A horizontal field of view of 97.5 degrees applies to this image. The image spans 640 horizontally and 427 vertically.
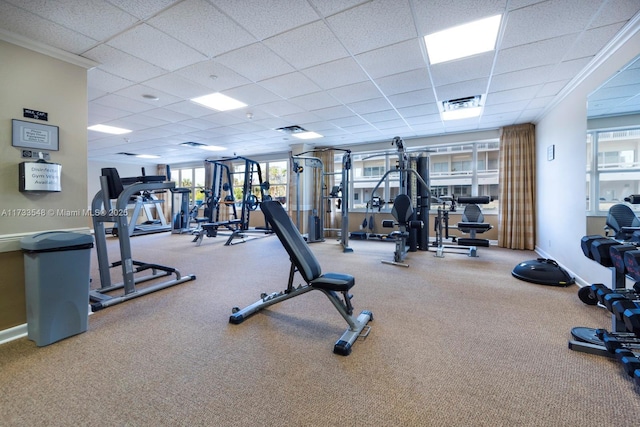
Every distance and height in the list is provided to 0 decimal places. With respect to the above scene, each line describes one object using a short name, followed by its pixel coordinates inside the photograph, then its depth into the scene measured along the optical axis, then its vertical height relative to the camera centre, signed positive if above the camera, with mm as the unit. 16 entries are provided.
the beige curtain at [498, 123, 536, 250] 5715 +440
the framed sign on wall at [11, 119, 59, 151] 2256 +629
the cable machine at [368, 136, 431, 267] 4723 +100
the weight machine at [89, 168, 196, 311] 2844 -150
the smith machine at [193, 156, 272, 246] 6562 +41
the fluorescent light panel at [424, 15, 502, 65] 2461 +1611
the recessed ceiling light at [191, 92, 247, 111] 4134 +1682
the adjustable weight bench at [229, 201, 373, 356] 2035 -549
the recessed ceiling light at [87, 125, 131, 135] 5719 +1707
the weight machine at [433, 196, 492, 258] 4929 -407
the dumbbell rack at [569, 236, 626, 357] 1843 -900
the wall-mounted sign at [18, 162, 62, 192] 2250 +287
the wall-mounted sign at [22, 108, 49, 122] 2306 +811
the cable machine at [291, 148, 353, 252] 5887 +297
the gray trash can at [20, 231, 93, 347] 1986 -542
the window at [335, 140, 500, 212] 6613 +916
